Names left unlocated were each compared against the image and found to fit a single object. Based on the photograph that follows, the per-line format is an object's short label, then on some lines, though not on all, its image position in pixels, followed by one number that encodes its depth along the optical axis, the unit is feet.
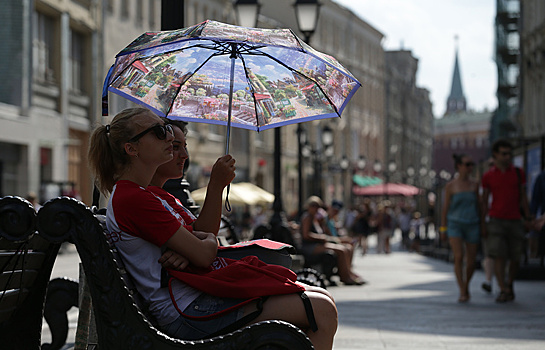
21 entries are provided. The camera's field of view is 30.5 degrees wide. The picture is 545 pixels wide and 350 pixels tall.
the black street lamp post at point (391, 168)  224.57
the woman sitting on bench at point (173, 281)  12.61
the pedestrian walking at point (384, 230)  117.19
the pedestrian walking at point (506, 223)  37.22
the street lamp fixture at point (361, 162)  187.42
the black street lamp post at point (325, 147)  109.91
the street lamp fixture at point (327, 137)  109.80
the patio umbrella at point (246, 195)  101.80
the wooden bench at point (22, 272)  11.86
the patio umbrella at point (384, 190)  195.72
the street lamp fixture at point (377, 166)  216.08
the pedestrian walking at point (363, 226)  112.69
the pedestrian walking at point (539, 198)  36.96
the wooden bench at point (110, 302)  11.91
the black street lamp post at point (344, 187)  257.75
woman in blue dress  37.70
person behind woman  12.82
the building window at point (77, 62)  116.16
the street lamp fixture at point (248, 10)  49.97
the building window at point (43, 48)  105.09
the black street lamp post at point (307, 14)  53.42
